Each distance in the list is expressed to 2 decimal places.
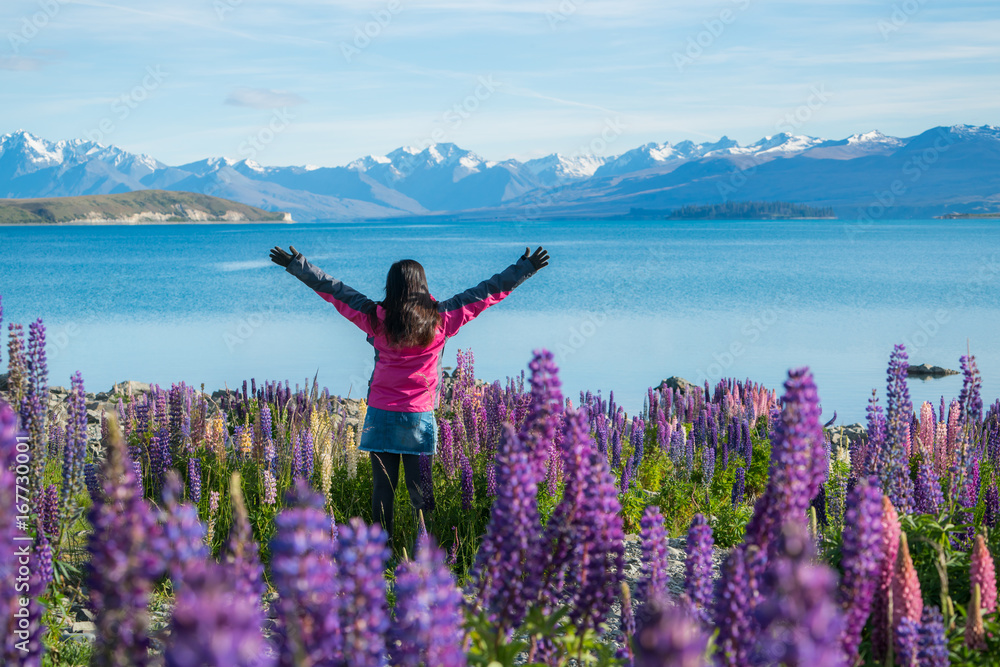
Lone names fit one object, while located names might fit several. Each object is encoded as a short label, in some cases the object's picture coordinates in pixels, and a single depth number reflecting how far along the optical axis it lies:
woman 7.80
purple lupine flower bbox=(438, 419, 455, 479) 8.70
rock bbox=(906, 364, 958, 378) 24.03
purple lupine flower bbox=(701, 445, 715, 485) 9.99
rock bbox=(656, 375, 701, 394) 18.14
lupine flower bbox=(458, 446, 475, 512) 8.13
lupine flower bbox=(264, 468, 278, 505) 7.59
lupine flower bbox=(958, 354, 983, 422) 7.53
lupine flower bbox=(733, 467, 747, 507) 9.05
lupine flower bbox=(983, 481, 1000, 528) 6.51
